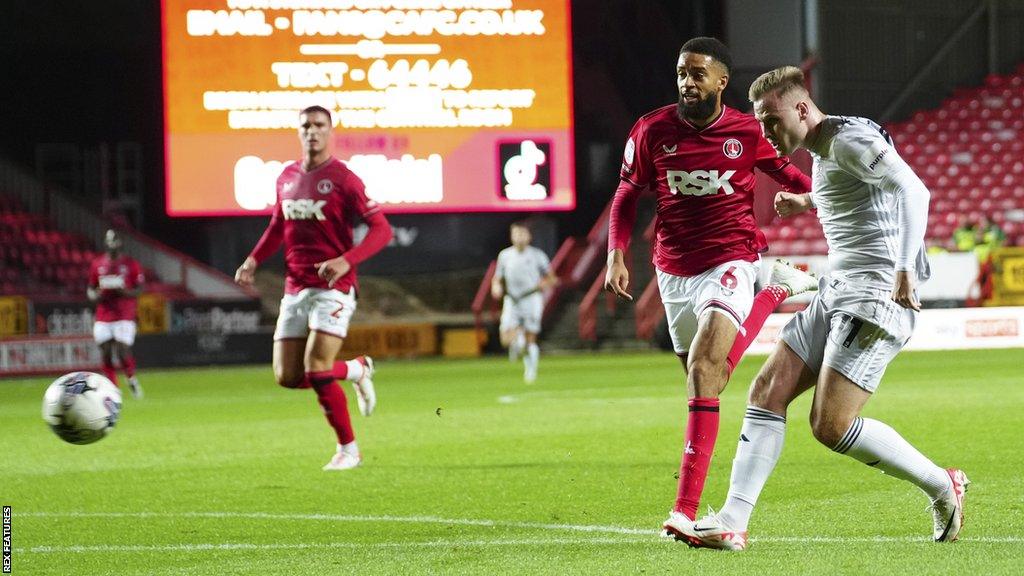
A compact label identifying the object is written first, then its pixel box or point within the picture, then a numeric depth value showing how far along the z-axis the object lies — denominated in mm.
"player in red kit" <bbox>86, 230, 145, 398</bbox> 34437
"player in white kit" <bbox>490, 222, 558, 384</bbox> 39219
